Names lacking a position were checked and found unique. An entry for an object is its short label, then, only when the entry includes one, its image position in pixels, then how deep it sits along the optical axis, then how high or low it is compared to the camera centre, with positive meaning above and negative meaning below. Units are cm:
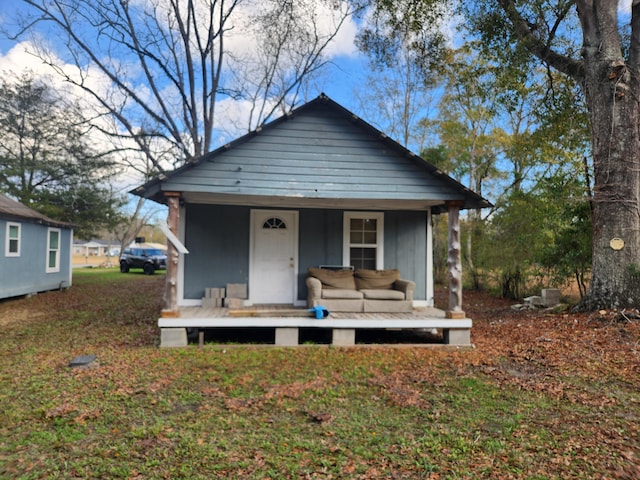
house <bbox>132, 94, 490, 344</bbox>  642 +96
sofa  704 -67
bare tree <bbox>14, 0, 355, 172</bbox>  1530 +823
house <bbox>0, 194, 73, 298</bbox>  1119 +0
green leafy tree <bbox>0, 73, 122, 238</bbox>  1788 +439
